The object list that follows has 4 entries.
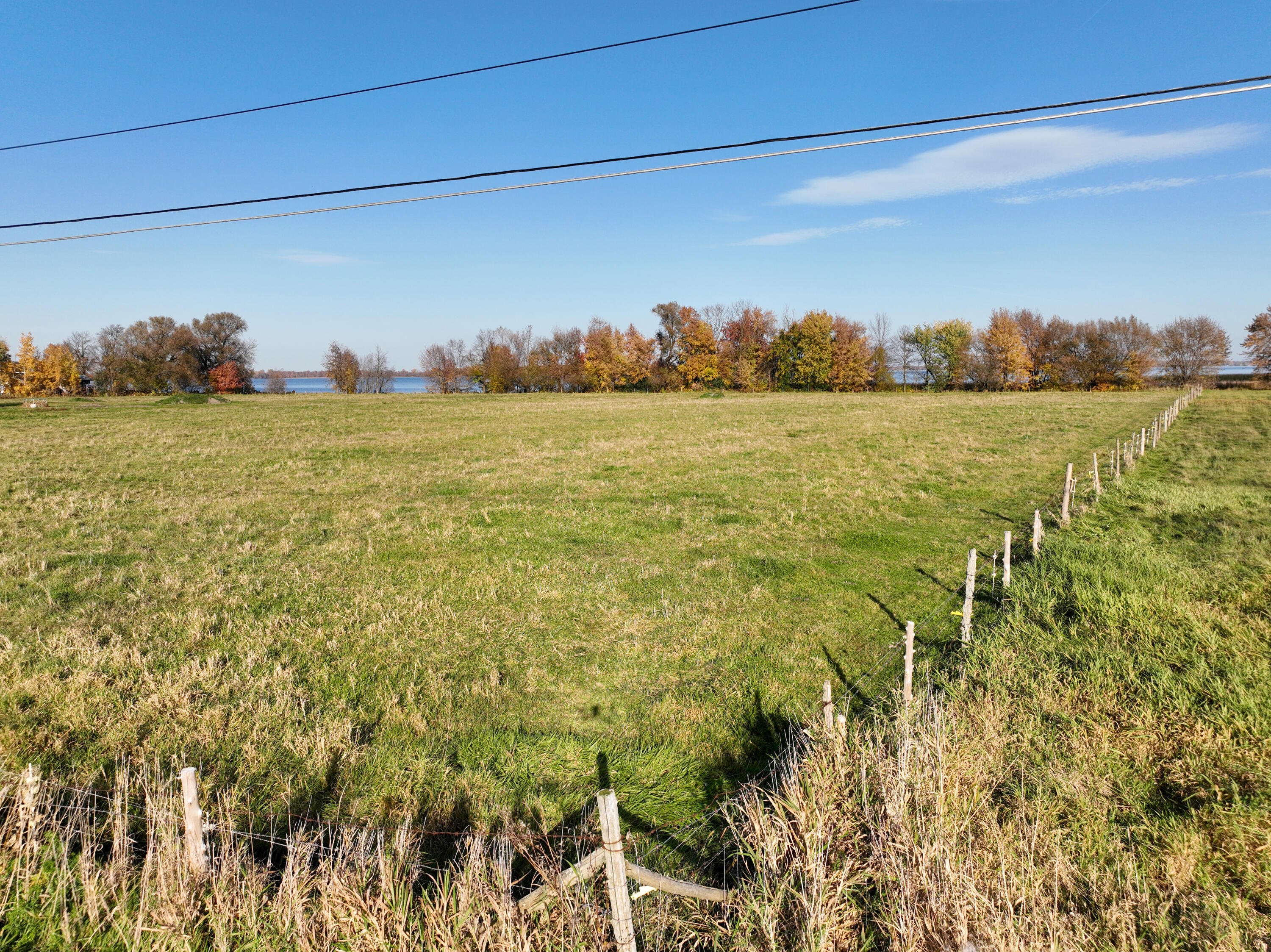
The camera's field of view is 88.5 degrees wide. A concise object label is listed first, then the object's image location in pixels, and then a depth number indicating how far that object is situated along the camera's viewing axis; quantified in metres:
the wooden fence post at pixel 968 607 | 8.41
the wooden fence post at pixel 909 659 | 6.55
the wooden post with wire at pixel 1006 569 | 9.89
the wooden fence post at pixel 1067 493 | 14.30
